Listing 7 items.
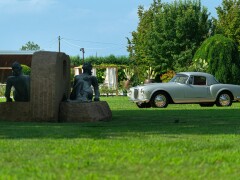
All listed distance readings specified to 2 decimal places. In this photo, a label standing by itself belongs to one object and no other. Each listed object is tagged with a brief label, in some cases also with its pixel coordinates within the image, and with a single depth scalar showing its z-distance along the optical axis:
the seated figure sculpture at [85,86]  16.05
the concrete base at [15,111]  15.13
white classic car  25.47
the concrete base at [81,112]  14.82
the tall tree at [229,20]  50.88
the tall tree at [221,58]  38.62
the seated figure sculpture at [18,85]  15.83
